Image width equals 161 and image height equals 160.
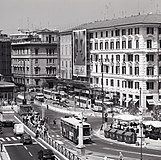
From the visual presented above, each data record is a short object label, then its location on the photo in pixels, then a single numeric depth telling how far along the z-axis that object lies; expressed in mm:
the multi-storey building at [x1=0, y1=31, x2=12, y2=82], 155125
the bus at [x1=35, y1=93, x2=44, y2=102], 104625
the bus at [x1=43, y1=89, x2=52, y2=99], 111975
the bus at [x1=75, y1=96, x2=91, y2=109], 89900
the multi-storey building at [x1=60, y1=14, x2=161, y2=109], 85250
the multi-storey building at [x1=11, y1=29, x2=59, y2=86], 138000
